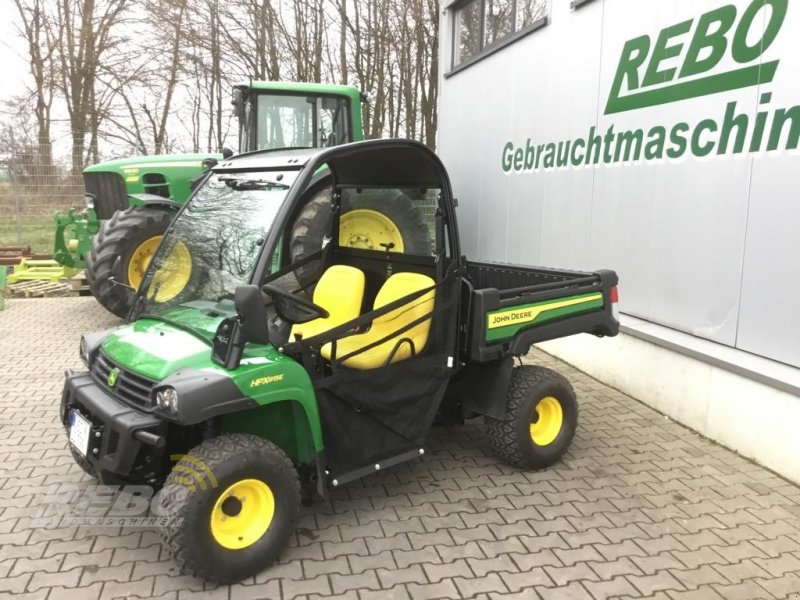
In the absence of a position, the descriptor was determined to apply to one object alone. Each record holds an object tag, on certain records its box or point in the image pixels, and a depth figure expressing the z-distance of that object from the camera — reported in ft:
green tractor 22.74
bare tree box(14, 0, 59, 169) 64.85
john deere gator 8.79
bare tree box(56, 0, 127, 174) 63.93
